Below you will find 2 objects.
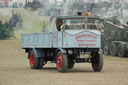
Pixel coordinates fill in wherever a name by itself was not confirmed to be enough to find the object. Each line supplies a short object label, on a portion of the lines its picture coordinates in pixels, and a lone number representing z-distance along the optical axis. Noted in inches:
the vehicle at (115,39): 1450.3
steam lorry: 808.9
